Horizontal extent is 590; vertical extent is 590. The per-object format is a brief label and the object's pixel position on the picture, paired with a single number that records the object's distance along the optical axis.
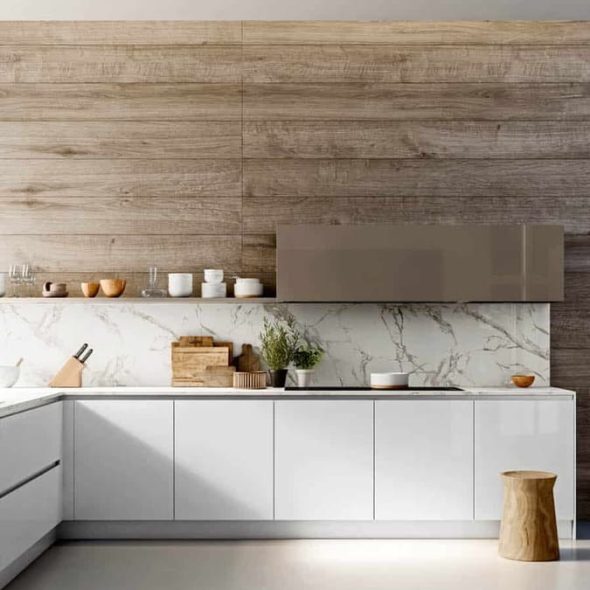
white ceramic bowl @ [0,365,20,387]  5.20
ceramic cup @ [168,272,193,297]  5.29
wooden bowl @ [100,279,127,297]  5.27
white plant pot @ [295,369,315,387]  5.27
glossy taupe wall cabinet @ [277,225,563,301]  5.16
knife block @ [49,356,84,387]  5.28
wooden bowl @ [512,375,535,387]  5.17
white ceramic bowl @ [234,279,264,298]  5.27
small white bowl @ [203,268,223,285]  5.30
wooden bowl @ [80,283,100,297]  5.29
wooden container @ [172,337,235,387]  5.32
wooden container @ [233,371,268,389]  5.12
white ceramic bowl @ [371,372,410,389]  5.07
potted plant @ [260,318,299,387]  5.28
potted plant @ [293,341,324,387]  5.27
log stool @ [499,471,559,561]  4.40
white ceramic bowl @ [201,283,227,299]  5.28
